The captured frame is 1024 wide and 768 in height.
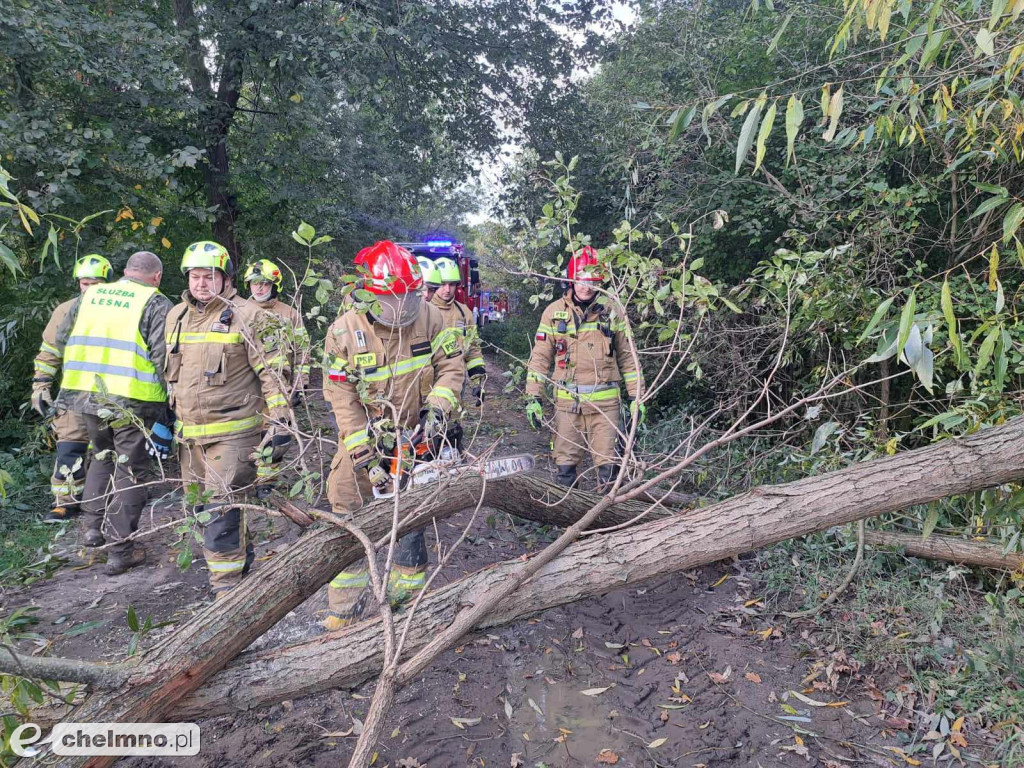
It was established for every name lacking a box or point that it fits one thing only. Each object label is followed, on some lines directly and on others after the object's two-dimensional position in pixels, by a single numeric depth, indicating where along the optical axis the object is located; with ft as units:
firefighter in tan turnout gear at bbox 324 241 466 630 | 11.07
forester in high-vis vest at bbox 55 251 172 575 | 12.97
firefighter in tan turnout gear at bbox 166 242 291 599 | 11.66
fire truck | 39.52
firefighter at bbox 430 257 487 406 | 21.53
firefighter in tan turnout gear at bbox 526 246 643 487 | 16.21
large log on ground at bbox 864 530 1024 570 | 10.34
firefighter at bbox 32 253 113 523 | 14.87
